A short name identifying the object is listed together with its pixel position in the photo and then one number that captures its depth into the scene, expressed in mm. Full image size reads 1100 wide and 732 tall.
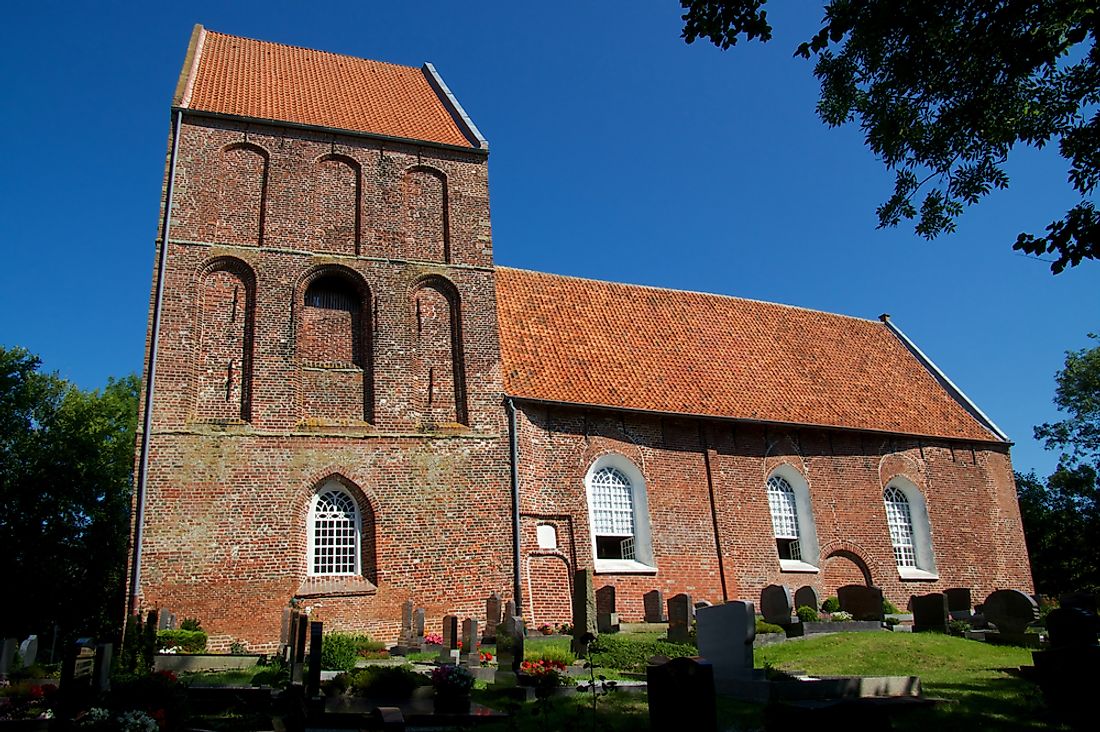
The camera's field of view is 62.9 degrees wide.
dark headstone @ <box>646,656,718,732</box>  6945
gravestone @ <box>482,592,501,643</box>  16828
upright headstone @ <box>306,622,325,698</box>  10344
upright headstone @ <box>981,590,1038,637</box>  15695
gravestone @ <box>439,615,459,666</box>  14734
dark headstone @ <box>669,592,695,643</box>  15703
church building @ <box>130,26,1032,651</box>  17016
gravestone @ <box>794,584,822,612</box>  18109
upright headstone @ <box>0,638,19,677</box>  14594
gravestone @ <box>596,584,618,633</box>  17125
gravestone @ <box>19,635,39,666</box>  16156
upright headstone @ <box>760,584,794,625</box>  16266
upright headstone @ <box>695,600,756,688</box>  10797
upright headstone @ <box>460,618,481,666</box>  14328
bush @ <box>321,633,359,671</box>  13148
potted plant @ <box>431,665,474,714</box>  10039
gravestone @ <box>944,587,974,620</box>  19453
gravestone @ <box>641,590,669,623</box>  18547
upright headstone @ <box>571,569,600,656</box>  15034
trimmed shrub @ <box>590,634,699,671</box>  13969
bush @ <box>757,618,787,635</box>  15616
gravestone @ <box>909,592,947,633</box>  16844
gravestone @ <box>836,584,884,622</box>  18047
